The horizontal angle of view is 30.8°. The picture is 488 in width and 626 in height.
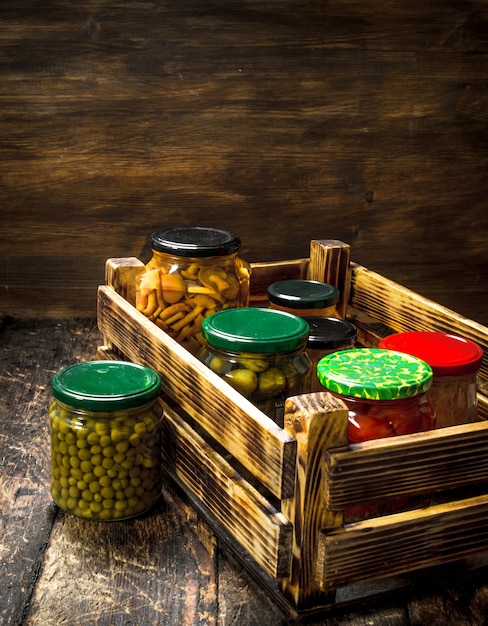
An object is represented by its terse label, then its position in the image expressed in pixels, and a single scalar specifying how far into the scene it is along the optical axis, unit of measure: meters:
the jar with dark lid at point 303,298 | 1.10
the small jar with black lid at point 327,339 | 1.00
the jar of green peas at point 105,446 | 0.89
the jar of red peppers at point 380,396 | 0.78
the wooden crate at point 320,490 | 0.74
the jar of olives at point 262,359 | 0.88
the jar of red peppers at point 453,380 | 0.88
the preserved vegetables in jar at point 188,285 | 1.05
